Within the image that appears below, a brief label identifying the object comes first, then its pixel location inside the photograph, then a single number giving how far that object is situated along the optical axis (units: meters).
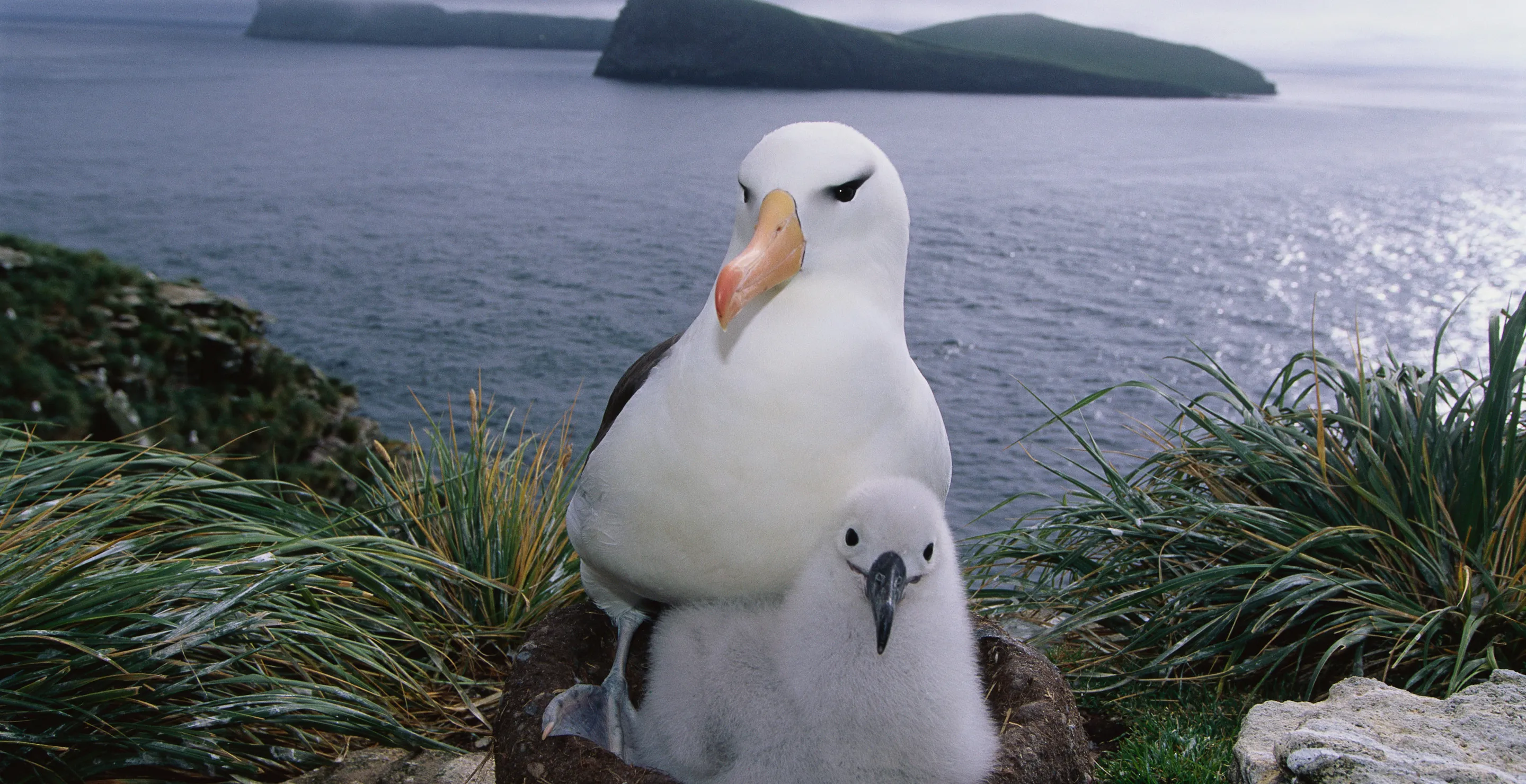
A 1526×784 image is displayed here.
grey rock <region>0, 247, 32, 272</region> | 9.18
